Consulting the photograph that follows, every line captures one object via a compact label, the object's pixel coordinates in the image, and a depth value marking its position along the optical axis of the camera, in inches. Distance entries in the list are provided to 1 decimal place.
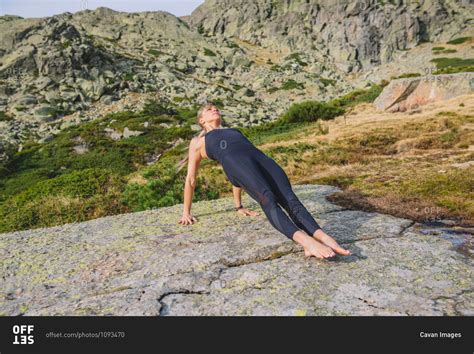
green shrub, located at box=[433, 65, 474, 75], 1611.7
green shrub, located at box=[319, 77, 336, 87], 3783.5
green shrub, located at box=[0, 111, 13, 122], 2236.0
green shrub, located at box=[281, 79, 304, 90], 3553.2
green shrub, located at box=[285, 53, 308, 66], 4424.7
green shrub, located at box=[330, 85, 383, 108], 1606.8
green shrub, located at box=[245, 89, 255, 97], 3267.7
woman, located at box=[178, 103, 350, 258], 180.1
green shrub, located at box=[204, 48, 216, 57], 4346.0
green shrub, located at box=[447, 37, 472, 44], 3962.1
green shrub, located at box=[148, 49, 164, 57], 4099.4
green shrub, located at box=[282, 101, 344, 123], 1444.4
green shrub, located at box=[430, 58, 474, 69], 3216.5
